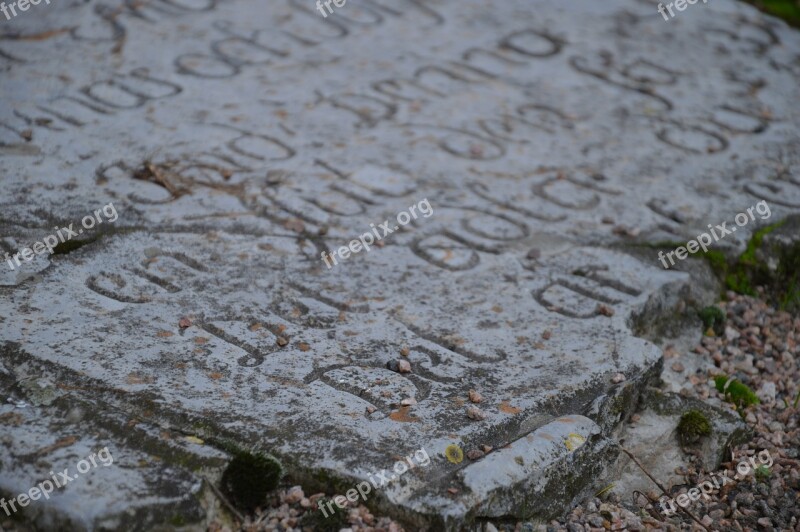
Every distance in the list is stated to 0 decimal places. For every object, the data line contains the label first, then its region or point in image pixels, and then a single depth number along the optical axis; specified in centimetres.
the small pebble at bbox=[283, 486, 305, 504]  208
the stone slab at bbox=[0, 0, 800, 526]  232
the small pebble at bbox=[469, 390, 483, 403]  239
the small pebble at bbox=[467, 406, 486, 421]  231
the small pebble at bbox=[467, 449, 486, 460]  220
